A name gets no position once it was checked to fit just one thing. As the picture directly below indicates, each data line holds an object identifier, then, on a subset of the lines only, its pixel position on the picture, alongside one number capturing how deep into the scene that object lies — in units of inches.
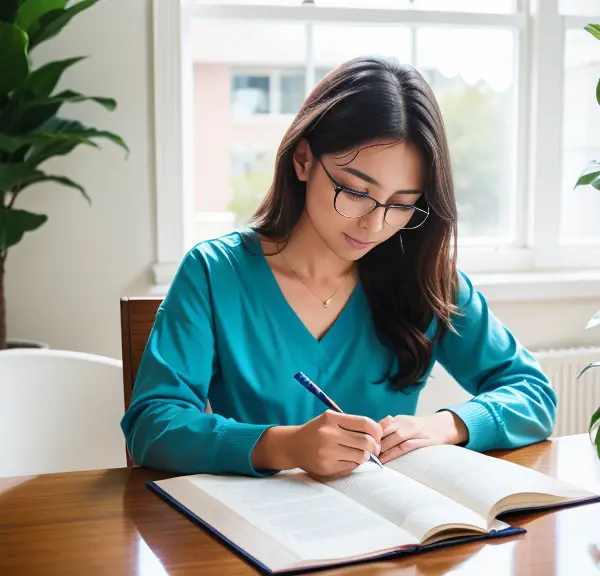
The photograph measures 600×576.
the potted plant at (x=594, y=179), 36.9
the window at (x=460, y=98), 106.7
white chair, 64.2
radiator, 107.9
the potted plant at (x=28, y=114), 80.2
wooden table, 33.9
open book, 34.7
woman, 50.5
